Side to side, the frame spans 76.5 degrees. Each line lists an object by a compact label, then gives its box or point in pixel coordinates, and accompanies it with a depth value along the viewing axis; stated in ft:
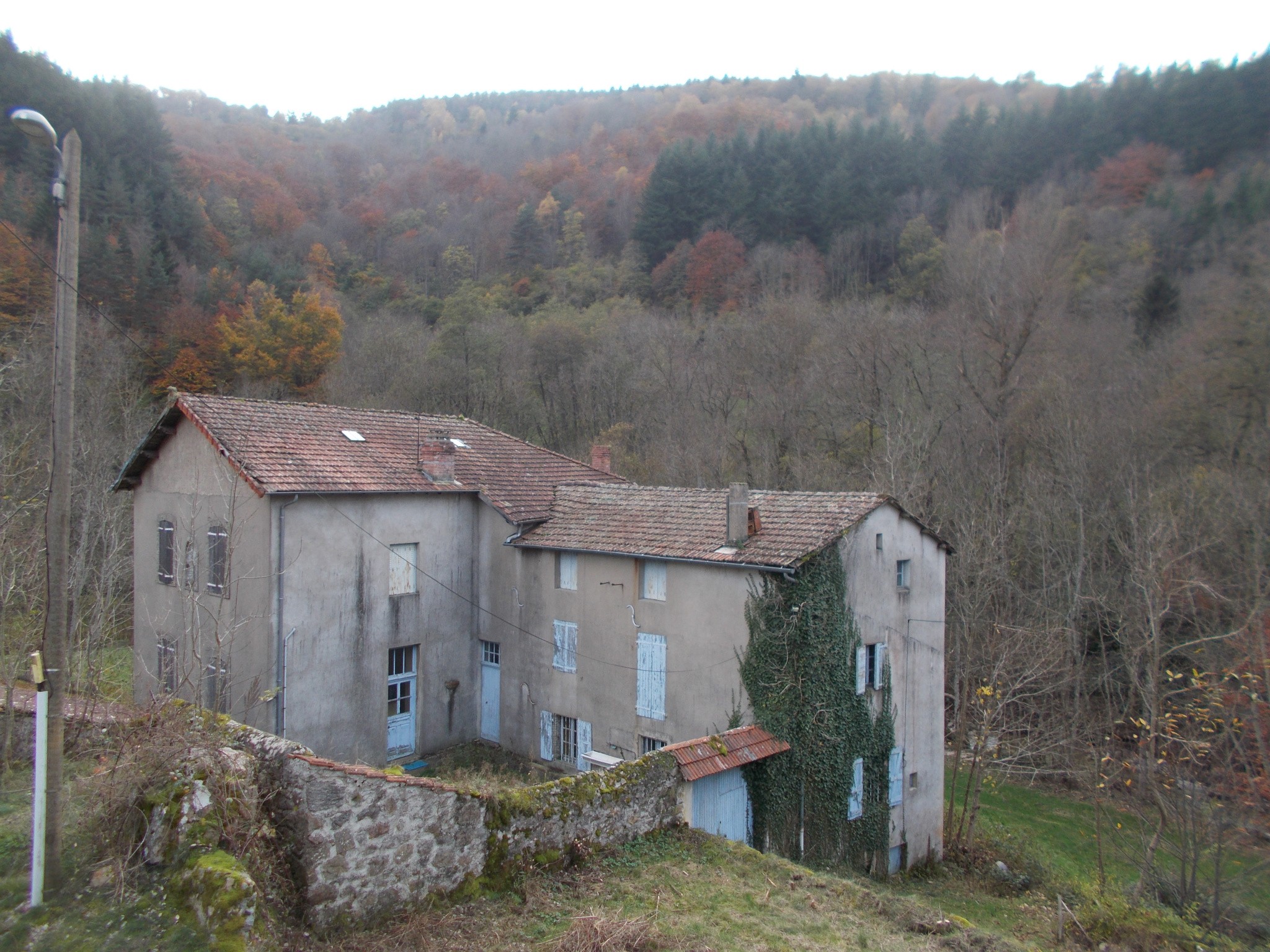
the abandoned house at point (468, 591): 53.83
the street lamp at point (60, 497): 22.43
